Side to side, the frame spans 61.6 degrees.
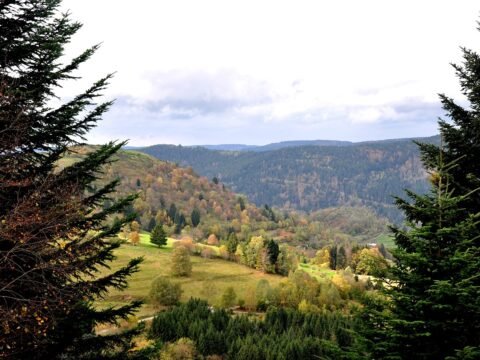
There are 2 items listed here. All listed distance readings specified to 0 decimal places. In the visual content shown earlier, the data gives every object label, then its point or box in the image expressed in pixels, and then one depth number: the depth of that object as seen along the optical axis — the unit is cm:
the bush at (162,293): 9438
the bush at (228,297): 9988
